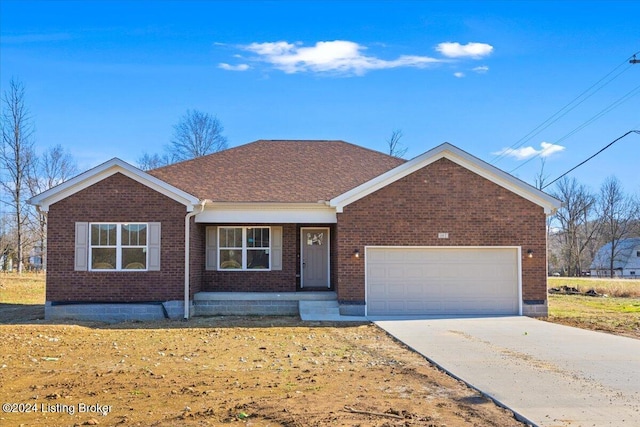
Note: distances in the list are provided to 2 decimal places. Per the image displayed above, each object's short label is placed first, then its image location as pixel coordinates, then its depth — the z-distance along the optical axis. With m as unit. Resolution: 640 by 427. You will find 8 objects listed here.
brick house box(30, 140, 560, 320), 17.39
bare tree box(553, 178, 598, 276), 62.53
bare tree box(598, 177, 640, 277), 64.88
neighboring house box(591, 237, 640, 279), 73.75
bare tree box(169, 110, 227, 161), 45.72
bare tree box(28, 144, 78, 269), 40.27
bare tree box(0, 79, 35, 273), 36.22
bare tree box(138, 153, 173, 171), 51.13
